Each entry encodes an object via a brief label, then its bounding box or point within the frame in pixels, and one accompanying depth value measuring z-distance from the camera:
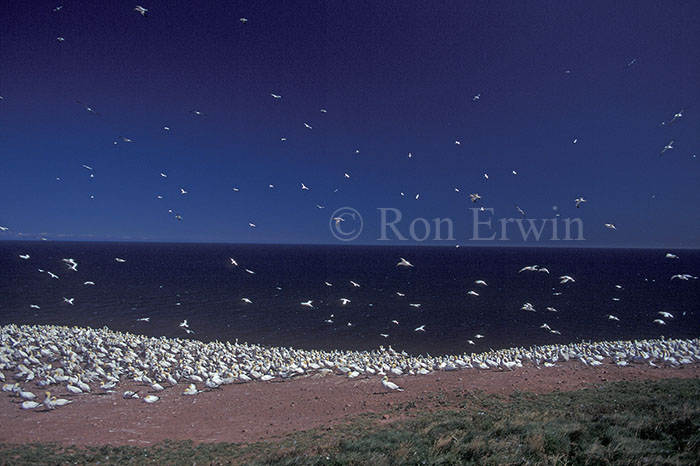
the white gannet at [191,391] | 14.21
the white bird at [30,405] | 12.27
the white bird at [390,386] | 14.07
